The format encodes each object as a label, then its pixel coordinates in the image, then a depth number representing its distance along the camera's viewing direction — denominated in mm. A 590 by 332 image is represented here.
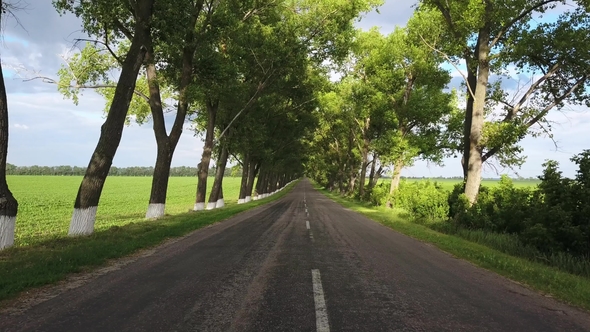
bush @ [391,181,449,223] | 19547
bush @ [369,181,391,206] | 30584
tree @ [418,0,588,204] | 15336
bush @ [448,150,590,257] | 9578
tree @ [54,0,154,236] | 10906
